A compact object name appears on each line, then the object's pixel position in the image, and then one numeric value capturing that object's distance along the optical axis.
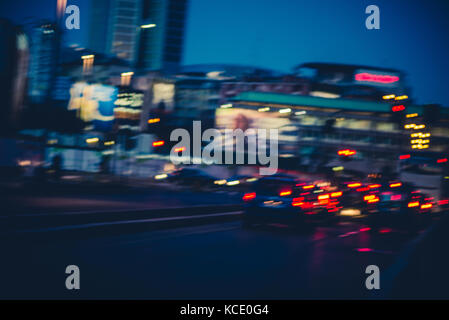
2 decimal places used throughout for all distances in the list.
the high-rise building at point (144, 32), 138.00
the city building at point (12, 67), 53.69
